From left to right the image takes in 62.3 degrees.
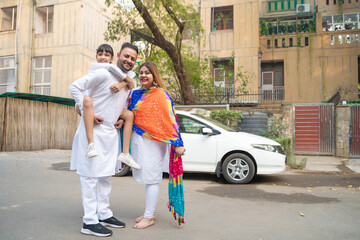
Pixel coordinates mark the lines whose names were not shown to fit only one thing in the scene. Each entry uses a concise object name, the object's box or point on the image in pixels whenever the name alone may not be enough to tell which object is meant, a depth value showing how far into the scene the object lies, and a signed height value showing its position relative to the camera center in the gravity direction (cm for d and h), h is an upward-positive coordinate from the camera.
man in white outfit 312 -15
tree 1062 +423
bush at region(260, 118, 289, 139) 1082 +2
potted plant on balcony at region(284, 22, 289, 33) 1819 +633
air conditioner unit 1786 +740
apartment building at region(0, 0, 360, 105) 1756 +522
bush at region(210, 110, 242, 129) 1068 +47
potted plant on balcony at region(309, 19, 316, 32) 1793 +633
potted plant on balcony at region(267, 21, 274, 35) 1836 +637
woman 341 -14
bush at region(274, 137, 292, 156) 920 -41
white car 657 -51
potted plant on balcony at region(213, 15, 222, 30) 1902 +684
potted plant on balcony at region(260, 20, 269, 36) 1823 +629
